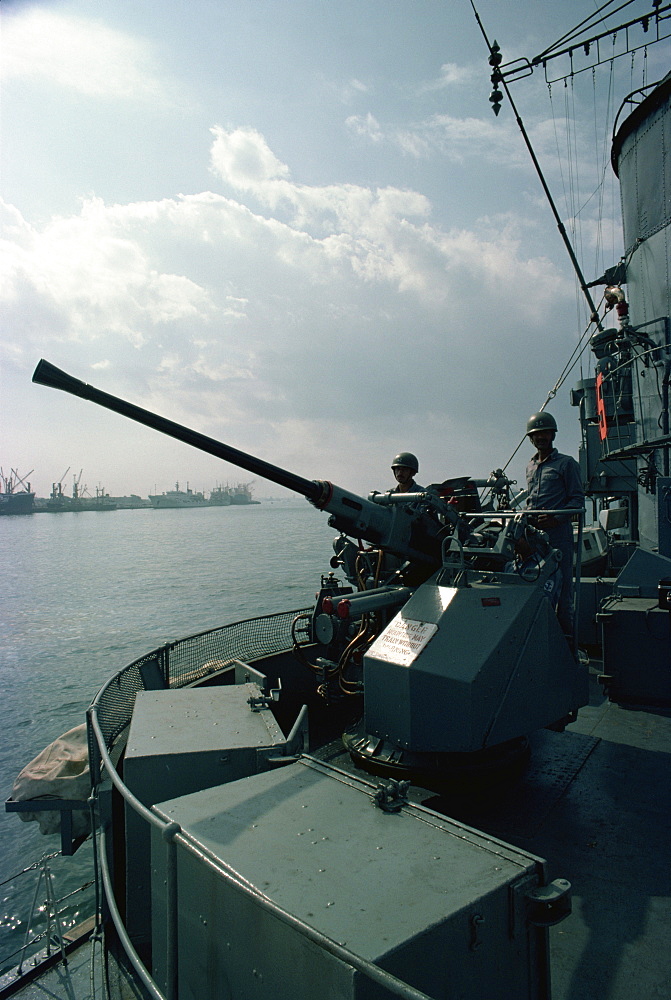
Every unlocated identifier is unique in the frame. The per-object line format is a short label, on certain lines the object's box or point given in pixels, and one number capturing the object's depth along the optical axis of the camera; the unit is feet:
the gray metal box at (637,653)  18.62
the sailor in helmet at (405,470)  20.68
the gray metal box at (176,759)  9.81
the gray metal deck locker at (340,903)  5.38
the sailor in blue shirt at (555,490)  16.06
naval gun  12.51
